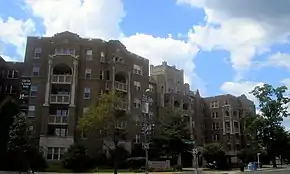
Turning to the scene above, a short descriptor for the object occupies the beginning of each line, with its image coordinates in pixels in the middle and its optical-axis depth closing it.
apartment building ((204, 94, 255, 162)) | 72.86
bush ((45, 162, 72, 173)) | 35.89
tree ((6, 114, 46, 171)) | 31.85
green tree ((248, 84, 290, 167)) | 58.17
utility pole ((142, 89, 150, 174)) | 32.68
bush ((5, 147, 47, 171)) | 32.41
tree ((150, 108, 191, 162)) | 45.08
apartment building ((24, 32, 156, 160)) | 42.54
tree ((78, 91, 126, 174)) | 36.27
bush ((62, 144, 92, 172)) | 36.99
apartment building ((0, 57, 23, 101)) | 48.11
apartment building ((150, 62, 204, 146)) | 61.09
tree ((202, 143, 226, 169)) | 47.97
